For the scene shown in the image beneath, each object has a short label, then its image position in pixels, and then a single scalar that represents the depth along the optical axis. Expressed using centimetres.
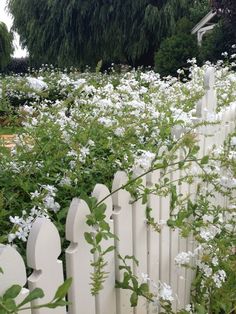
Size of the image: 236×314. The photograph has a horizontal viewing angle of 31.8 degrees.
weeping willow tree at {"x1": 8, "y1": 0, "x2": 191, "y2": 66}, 1508
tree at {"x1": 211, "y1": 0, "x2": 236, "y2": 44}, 1165
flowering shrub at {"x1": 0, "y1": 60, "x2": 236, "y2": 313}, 109
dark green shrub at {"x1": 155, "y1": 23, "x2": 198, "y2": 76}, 1208
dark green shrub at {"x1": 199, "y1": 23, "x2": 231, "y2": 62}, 1233
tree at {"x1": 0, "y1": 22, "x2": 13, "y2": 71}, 1861
